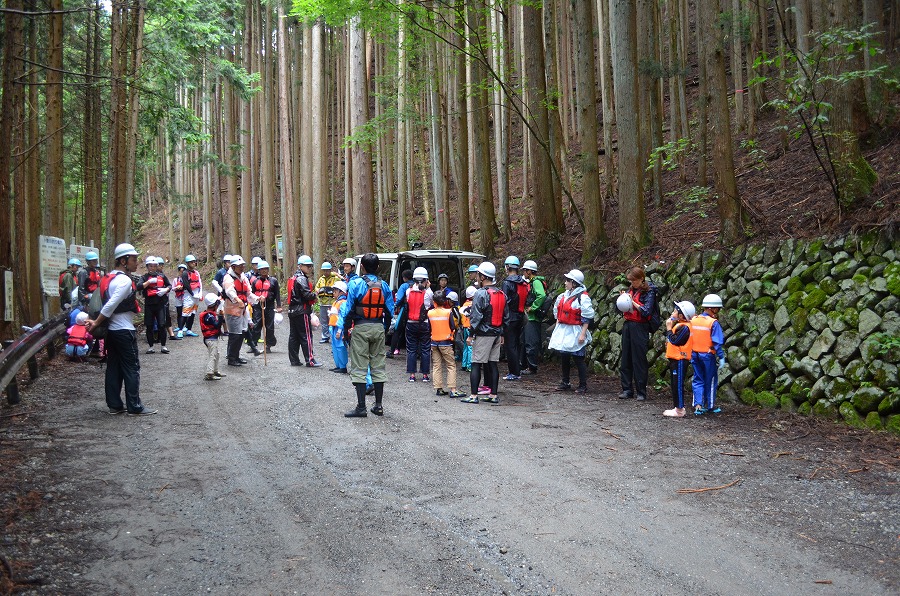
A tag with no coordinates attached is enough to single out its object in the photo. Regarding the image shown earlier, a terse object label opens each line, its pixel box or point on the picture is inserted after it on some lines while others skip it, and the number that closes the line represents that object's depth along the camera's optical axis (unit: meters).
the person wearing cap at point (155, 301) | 14.32
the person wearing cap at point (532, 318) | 13.41
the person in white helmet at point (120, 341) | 8.60
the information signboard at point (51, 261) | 13.32
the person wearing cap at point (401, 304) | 13.12
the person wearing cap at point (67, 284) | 17.04
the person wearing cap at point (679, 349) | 9.22
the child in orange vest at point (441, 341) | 10.59
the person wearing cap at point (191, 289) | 16.17
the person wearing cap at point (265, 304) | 14.11
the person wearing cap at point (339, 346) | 12.68
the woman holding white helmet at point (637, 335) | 10.27
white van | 14.45
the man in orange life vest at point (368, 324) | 8.85
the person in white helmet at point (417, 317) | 12.21
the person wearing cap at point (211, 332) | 11.43
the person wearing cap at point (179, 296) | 16.43
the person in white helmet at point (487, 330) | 10.23
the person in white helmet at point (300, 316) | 13.07
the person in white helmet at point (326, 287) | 15.37
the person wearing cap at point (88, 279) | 13.92
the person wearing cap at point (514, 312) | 12.55
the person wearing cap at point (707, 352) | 9.11
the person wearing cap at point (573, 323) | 11.05
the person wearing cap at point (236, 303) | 12.14
